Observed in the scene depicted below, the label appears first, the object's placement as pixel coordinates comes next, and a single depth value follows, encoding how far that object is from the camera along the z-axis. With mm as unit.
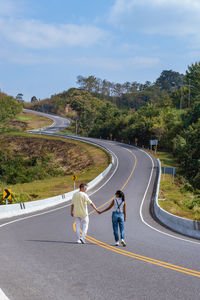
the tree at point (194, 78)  104125
